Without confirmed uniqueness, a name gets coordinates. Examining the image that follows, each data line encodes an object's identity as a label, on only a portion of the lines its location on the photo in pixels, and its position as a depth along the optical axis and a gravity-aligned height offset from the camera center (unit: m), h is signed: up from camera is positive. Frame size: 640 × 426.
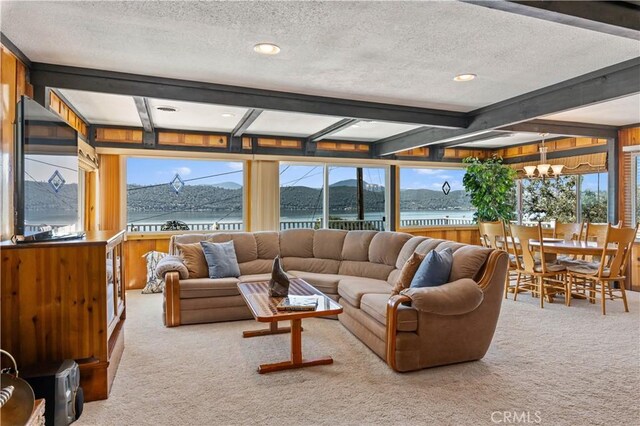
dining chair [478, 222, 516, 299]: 5.32 -0.37
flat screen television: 2.45 +0.26
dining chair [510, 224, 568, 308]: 4.81 -0.74
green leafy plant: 7.20 +0.48
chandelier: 5.48 +0.65
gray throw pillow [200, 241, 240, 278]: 4.38 -0.57
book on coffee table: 2.92 -0.74
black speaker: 2.14 -1.01
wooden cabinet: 2.34 -0.60
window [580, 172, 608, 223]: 6.32 +0.25
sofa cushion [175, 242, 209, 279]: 4.39 -0.56
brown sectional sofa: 2.88 -0.76
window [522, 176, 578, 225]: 6.80 +0.23
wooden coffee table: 2.83 -0.77
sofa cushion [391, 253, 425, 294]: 3.21 -0.53
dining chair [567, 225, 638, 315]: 4.32 -0.66
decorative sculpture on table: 3.32 -0.63
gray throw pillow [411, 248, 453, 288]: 3.10 -0.49
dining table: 4.46 -0.43
